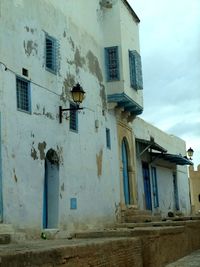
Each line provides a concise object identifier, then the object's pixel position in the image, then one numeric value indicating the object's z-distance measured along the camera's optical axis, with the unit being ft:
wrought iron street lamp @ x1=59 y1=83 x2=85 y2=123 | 39.50
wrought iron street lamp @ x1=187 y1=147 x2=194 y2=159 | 80.48
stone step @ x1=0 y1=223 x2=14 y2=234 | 30.09
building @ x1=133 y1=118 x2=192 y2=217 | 65.10
